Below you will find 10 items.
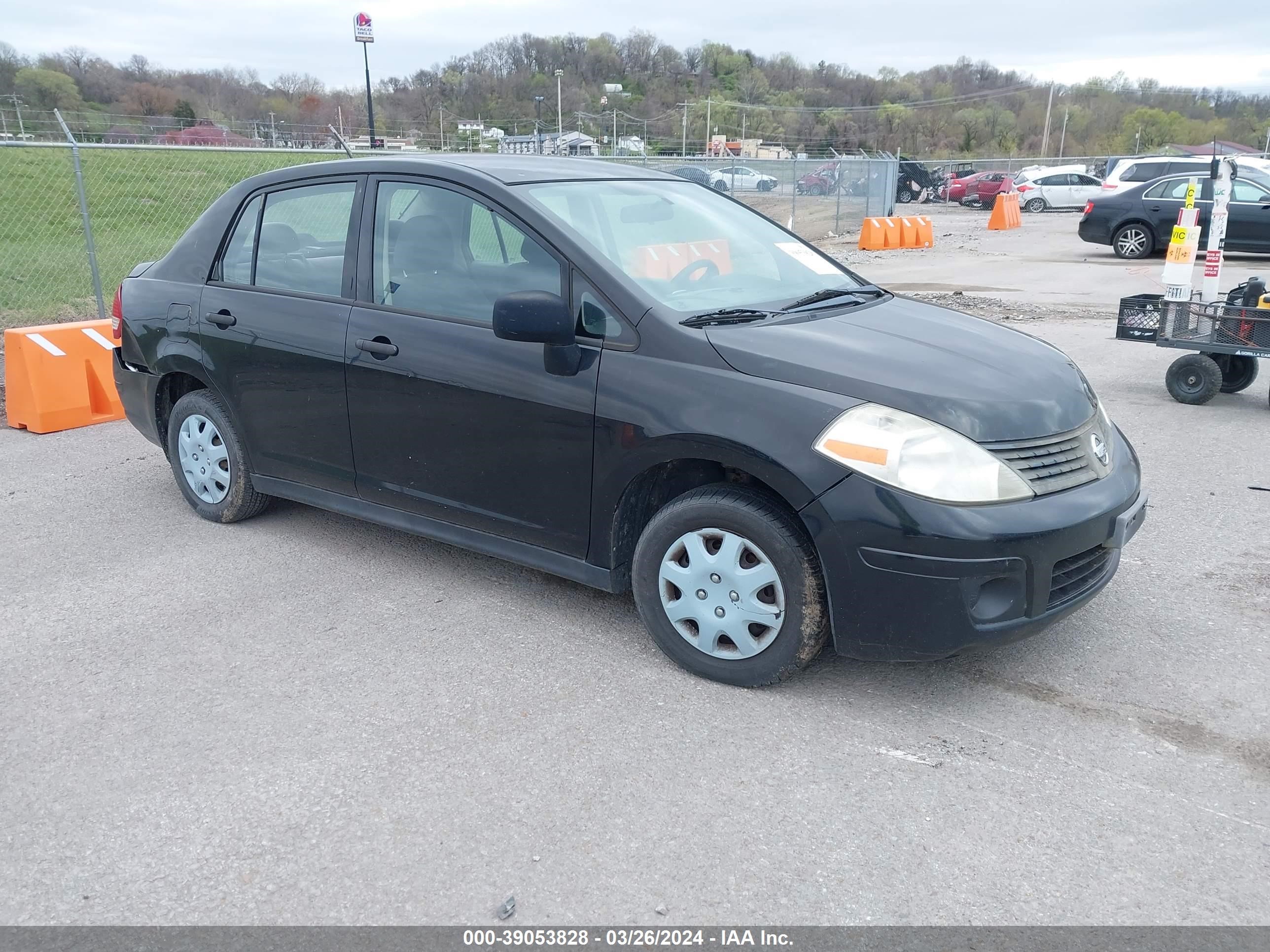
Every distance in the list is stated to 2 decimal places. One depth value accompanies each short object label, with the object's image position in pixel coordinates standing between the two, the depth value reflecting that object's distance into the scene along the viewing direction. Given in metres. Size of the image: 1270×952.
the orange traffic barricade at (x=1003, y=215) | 27.81
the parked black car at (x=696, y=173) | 20.06
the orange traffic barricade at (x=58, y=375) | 7.10
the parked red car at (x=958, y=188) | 39.47
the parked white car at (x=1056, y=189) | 35.19
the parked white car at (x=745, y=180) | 25.47
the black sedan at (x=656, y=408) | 3.27
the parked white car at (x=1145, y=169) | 20.67
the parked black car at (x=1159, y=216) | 18.16
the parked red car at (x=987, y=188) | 36.41
